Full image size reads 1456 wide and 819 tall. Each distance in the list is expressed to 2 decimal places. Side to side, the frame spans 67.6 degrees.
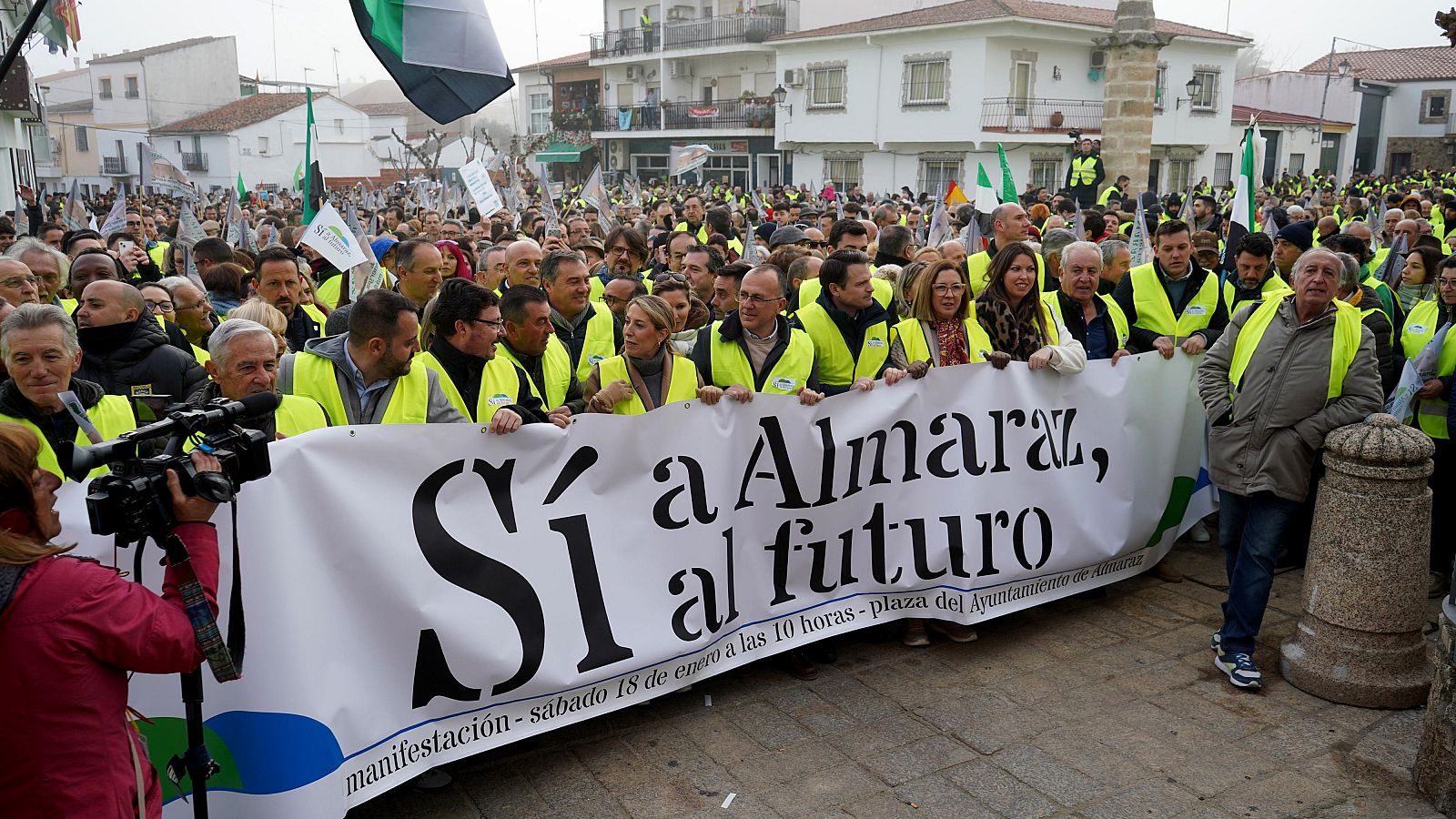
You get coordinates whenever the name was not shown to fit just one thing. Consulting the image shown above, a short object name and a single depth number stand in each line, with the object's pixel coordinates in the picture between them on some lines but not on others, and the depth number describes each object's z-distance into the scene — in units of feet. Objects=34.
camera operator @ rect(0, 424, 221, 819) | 7.15
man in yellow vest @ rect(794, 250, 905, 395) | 17.75
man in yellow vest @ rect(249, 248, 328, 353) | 19.81
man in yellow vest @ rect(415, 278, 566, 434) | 14.06
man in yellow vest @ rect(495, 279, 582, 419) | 15.35
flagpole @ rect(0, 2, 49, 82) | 12.32
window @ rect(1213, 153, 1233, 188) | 146.88
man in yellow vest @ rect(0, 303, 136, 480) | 11.77
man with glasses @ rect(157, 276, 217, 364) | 19.30
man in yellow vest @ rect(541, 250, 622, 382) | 19.13
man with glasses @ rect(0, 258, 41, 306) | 18.06
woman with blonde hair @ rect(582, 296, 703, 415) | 14.96
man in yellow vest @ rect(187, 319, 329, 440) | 12.37
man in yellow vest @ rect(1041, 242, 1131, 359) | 20.29
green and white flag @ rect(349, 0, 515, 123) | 17.71
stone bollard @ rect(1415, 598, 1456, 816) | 12.62
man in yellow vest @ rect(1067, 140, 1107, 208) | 70.64
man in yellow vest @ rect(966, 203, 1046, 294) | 27.22
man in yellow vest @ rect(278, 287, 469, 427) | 13.35
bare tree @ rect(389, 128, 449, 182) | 105.29
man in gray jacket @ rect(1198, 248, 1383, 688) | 15.65
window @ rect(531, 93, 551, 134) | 214.69
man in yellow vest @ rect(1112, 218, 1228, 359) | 21.97
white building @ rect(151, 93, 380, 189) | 199.41
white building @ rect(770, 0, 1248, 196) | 125.59
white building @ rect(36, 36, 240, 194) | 212.84
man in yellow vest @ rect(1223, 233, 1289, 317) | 22.47
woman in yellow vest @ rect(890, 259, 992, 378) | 17.53
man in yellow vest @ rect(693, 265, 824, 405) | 16.31
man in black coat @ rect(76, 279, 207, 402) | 14.62
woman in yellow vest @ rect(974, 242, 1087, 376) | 18.44
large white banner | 11.16
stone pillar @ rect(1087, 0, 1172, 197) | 71.77
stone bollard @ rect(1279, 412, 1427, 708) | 14.97
